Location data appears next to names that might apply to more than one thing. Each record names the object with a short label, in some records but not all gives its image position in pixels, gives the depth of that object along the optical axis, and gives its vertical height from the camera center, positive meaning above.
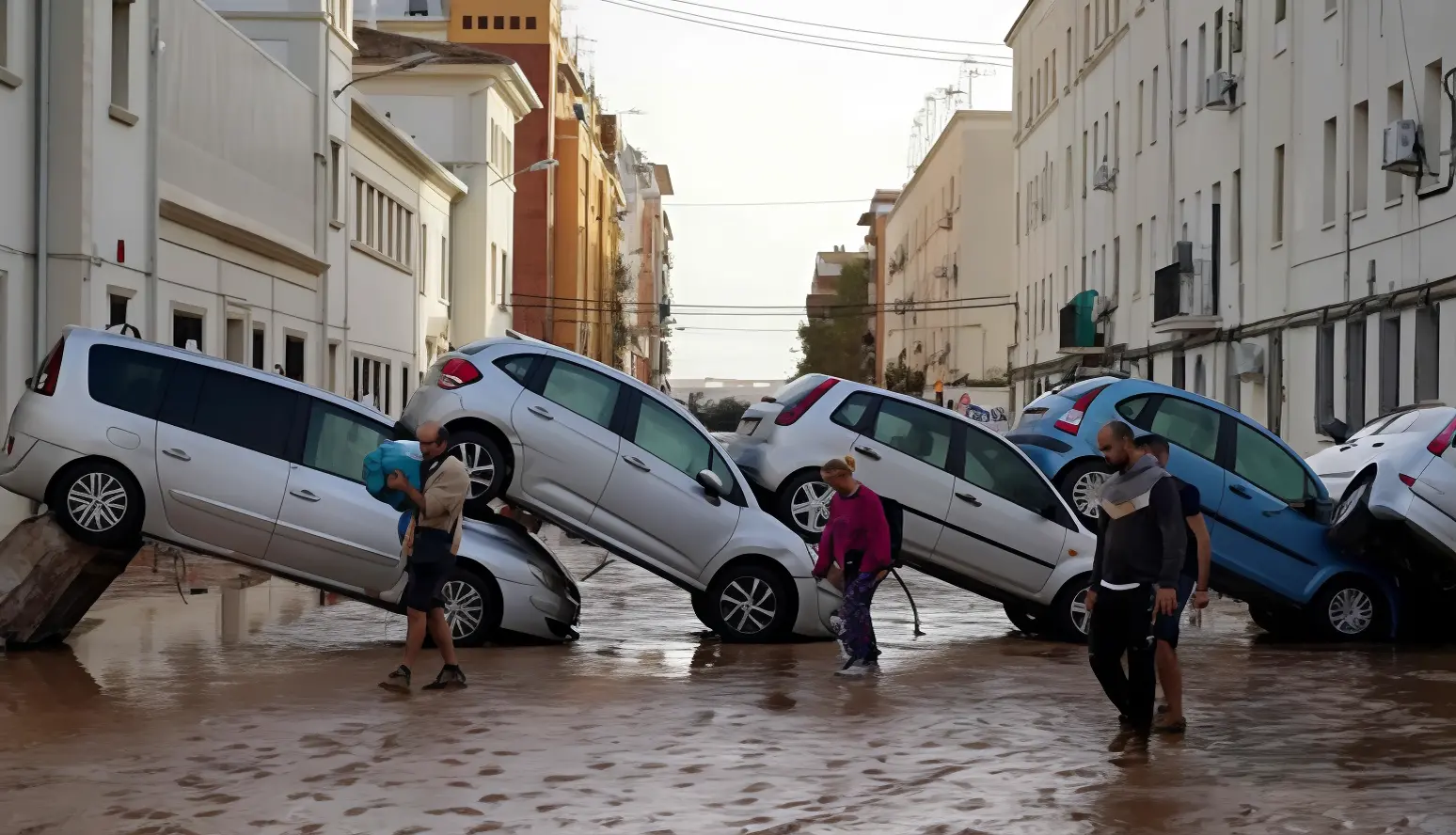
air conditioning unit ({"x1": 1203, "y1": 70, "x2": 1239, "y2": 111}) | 36.50 +6.16
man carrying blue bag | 12.27 -0.64
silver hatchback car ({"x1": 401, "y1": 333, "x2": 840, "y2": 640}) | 14.84 -0.34
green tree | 131.12 +5.65
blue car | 16.81 -0.58
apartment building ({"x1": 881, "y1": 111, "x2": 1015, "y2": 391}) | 78.75 +7.13
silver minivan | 13.78 -0.32
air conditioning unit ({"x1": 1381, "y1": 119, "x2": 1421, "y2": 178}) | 25.52 +3.60
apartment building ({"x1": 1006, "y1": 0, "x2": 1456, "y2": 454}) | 26.50 +3.98
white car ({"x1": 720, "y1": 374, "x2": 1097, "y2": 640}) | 16.08 -0.50
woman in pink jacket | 13.76 -0.80
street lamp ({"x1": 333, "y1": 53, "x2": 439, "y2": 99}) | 33.91 +6.23
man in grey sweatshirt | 10.52 -0.71
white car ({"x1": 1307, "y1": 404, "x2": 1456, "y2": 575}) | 15.73 -0.44
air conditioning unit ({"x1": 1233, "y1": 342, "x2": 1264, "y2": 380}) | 34.75 +1.20
